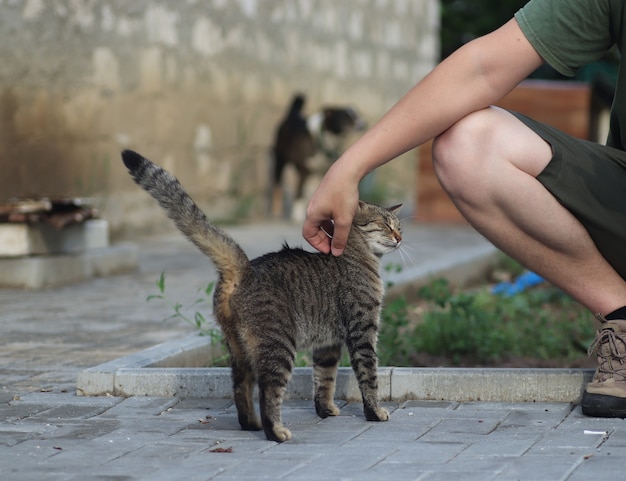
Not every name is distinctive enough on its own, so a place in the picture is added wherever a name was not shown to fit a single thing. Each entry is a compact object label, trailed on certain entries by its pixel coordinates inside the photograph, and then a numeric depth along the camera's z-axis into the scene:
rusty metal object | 7.59
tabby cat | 4.03
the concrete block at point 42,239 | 7.62
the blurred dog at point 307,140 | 12.62
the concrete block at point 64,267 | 7.65
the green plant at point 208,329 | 5.15
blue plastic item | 8.10
